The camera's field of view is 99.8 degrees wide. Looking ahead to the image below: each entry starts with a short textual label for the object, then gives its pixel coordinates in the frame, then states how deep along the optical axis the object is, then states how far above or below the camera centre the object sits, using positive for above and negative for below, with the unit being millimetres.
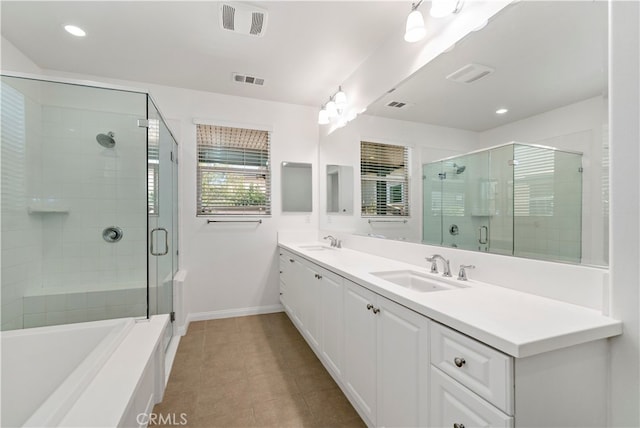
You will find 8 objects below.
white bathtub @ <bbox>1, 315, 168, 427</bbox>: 939 -680
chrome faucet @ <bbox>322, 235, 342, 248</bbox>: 2926 -313
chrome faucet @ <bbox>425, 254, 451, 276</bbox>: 1507 -290
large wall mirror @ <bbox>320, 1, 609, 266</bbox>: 996 +365
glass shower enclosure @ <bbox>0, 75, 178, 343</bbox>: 2051 +85
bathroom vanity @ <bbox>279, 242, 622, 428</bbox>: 760 -482
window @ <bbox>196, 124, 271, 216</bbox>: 3080 +507
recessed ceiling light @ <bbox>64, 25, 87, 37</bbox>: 2012 +1398
